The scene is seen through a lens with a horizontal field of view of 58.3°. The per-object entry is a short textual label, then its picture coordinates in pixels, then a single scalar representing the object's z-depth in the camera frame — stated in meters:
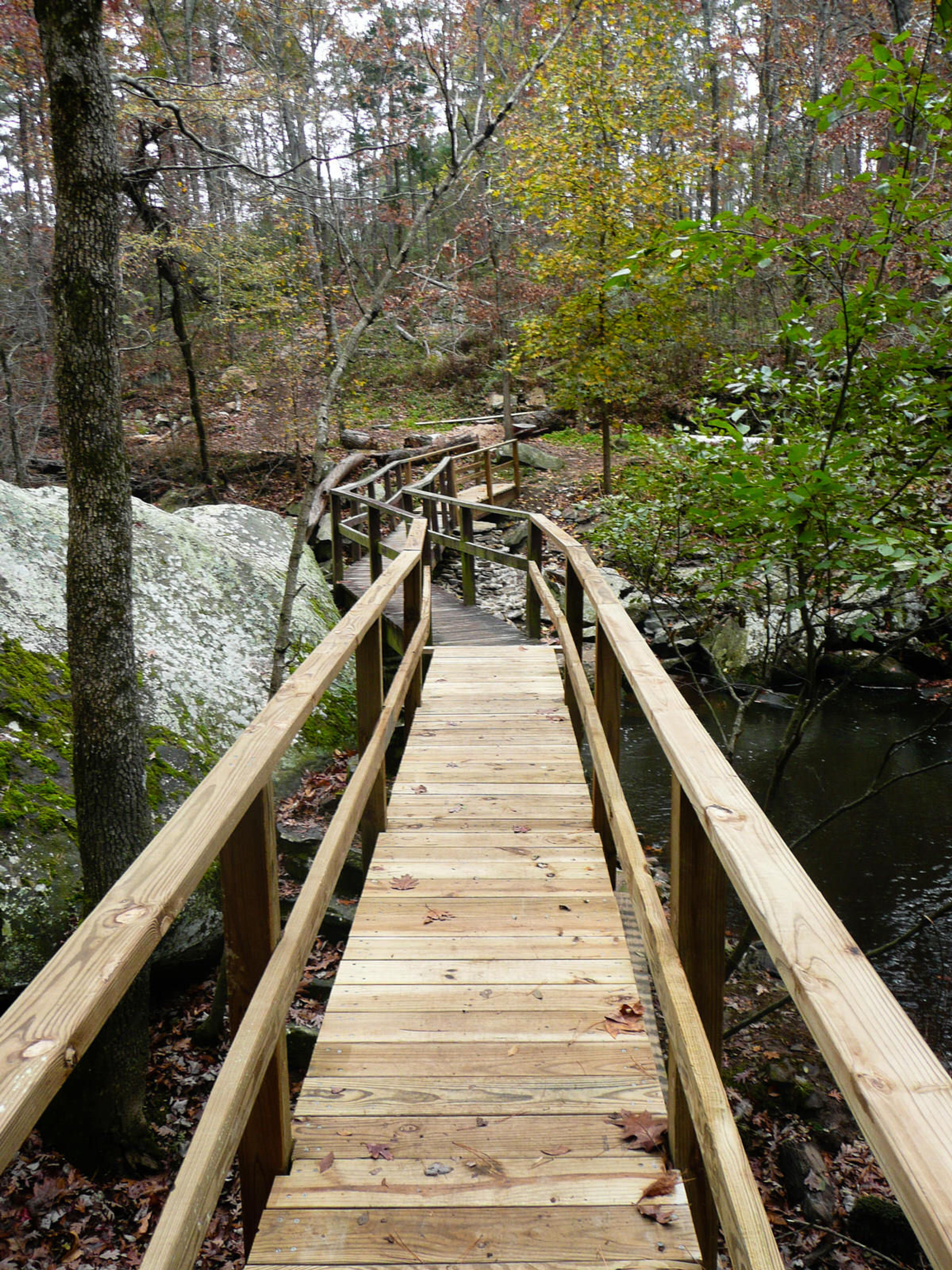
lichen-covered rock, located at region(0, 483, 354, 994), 4.61
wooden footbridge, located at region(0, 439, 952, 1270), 1.10
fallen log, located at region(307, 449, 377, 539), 13.68
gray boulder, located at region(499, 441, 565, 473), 19.11
